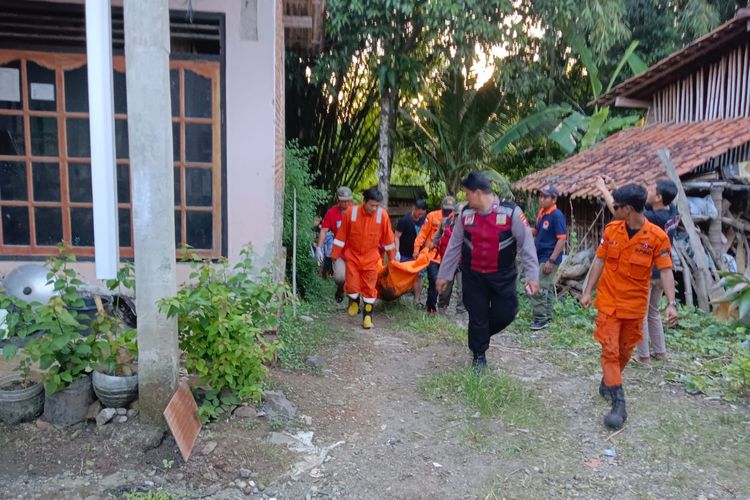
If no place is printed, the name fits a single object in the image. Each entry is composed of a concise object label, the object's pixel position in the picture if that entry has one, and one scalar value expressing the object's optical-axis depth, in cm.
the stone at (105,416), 357
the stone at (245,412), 392
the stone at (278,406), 410
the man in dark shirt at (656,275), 547
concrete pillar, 333
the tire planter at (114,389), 355
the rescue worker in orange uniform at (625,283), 436
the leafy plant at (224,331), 371
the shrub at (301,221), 820
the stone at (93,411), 362
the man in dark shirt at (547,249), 723
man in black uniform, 502
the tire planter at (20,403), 351
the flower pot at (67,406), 359
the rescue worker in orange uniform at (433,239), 784
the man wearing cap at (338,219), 812
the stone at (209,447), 349
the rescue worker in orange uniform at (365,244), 706
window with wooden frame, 536
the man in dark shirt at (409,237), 832
